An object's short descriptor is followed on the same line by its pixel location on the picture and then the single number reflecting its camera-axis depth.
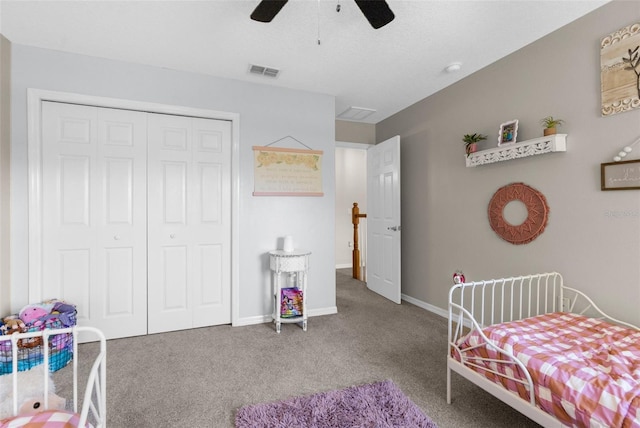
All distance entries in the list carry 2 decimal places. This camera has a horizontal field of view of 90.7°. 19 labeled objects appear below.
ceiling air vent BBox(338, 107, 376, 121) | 3.99
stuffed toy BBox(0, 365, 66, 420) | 1.13
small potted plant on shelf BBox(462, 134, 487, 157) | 2.89
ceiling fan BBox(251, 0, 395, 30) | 1.62
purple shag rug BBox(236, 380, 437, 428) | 1.66
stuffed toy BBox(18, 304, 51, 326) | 2.28
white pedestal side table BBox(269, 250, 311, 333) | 2.97
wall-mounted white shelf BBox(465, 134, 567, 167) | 2.25
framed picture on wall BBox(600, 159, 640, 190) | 1.89
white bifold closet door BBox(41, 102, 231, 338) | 2.65
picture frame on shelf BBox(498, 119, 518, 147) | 2.56
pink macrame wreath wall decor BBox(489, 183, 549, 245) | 2.43
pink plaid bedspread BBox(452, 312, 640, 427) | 1.19
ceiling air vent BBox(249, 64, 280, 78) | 2.89
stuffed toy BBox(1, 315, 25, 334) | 2.15
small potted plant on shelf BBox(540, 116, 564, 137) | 2.28
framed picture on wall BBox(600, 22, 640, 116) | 1.90
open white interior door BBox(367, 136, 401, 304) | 3.82
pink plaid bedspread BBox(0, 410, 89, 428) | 0.98
